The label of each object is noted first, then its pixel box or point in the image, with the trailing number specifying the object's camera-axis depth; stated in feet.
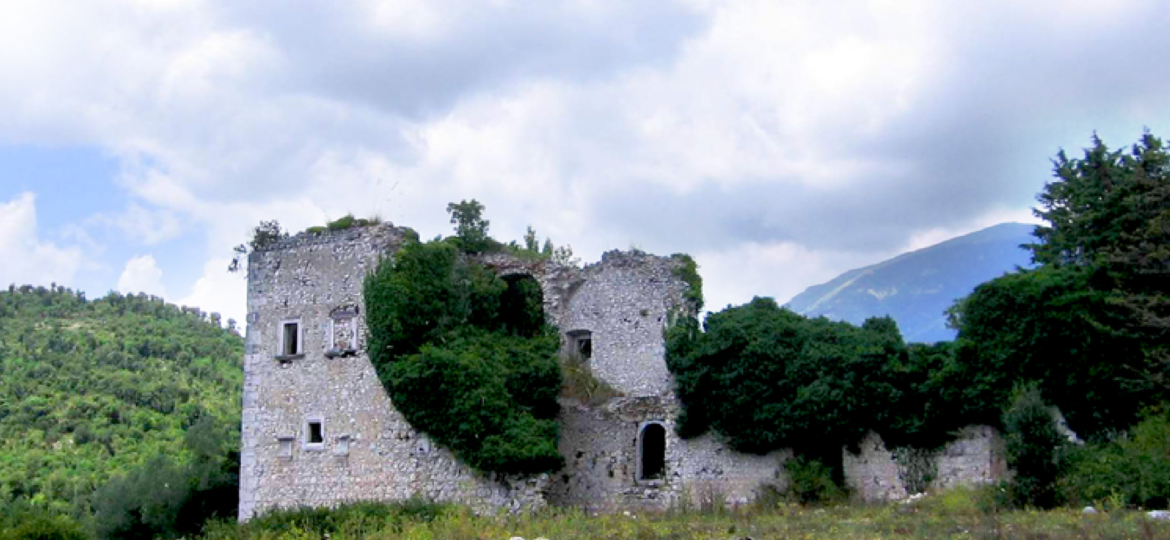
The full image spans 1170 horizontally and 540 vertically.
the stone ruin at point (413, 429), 84.07
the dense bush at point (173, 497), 101.76
